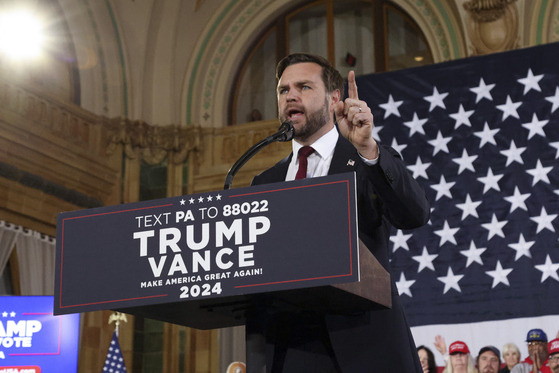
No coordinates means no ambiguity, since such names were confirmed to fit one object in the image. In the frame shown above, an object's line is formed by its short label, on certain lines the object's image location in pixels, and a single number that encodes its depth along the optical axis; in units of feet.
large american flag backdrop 48.85
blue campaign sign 42.47
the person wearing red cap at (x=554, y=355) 46.44
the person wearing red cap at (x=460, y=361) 49.24
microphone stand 13.48
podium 11.30
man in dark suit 12.65
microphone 13.44
